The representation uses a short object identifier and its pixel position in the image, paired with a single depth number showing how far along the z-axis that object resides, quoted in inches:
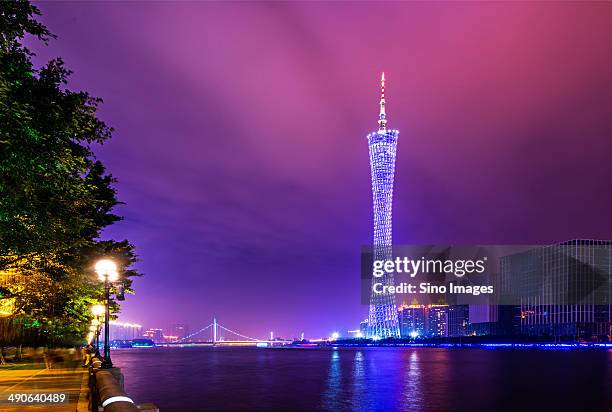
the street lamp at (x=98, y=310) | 1737.2
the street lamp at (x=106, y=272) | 1006.8
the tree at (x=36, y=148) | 501.7
